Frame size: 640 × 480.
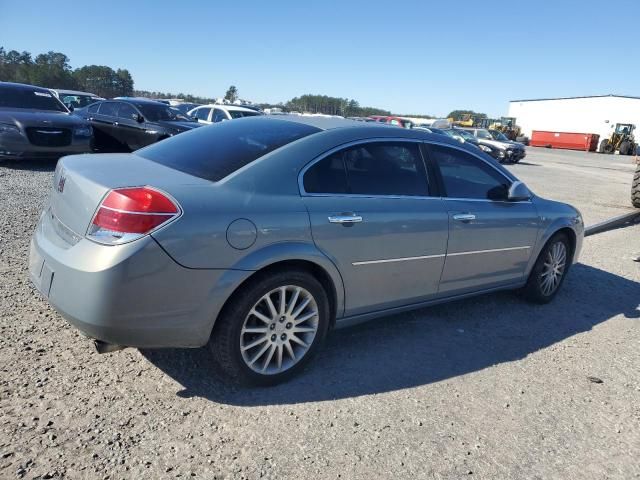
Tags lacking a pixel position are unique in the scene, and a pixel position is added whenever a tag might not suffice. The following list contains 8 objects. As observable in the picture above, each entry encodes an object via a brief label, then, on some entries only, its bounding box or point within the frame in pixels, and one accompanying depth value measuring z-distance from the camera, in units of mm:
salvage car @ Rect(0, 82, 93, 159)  8930
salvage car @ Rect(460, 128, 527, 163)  24469
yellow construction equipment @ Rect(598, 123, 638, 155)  45938
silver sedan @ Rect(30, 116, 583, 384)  2564
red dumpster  48719
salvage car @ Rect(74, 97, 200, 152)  11633
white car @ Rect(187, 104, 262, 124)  15765
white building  56531
